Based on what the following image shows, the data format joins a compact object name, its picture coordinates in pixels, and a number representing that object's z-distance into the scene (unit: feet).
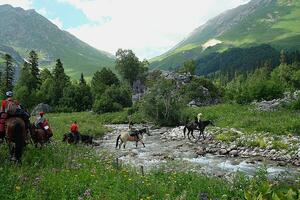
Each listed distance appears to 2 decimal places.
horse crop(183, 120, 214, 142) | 87.03
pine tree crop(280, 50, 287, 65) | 298.90
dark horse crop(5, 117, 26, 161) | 30.59
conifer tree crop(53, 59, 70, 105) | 192.32
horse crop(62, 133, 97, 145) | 60.97
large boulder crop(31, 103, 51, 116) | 167.31
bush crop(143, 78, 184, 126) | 120.74
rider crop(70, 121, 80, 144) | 63.00
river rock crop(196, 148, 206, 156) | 64.30
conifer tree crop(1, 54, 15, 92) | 195.14
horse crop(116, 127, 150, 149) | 69.90
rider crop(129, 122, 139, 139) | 70.84
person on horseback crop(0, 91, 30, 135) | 31.18
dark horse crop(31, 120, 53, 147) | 43.58
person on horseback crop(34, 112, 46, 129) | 49.22
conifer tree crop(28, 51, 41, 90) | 203.60
